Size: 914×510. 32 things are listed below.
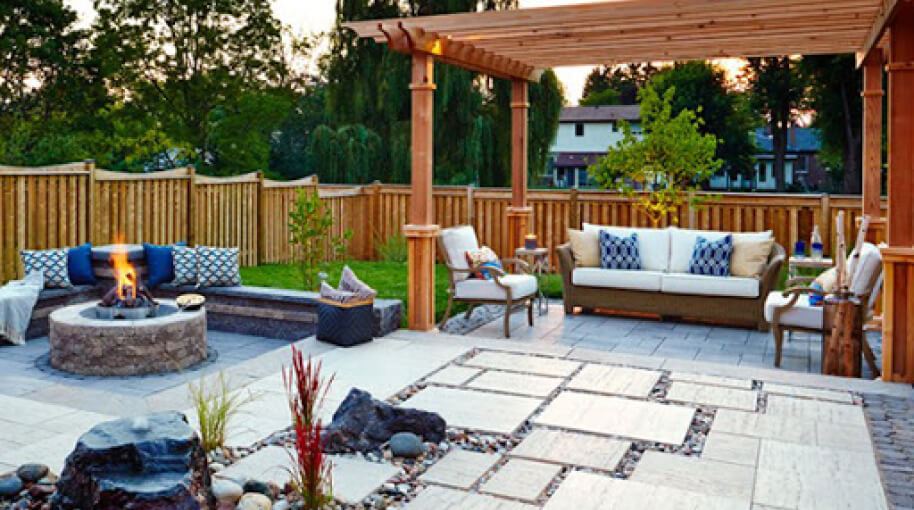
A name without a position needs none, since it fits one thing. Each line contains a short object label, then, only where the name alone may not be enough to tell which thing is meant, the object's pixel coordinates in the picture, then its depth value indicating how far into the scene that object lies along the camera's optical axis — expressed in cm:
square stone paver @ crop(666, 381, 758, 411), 519
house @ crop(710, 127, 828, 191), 3538
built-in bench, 745
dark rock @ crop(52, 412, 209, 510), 303
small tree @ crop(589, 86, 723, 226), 1116
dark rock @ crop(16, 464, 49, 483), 368
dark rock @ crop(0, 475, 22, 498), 355
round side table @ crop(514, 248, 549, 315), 917
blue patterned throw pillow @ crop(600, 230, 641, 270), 888
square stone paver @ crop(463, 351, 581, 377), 607
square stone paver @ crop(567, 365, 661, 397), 551
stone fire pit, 618
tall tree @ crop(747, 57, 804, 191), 2425
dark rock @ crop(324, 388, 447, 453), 427
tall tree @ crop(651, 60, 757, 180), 2603
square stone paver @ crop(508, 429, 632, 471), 412
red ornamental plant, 337
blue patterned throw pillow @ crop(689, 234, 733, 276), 841
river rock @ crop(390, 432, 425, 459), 416
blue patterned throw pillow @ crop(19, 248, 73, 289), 764
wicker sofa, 810
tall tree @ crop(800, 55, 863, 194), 1723
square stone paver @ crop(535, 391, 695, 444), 459
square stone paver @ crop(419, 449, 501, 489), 385
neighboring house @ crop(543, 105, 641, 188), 3447
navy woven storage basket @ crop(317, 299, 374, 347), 678
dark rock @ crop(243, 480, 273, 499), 362
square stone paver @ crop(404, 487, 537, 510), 354
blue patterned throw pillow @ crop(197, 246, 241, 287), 792
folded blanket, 700
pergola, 574
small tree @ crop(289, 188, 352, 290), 838
